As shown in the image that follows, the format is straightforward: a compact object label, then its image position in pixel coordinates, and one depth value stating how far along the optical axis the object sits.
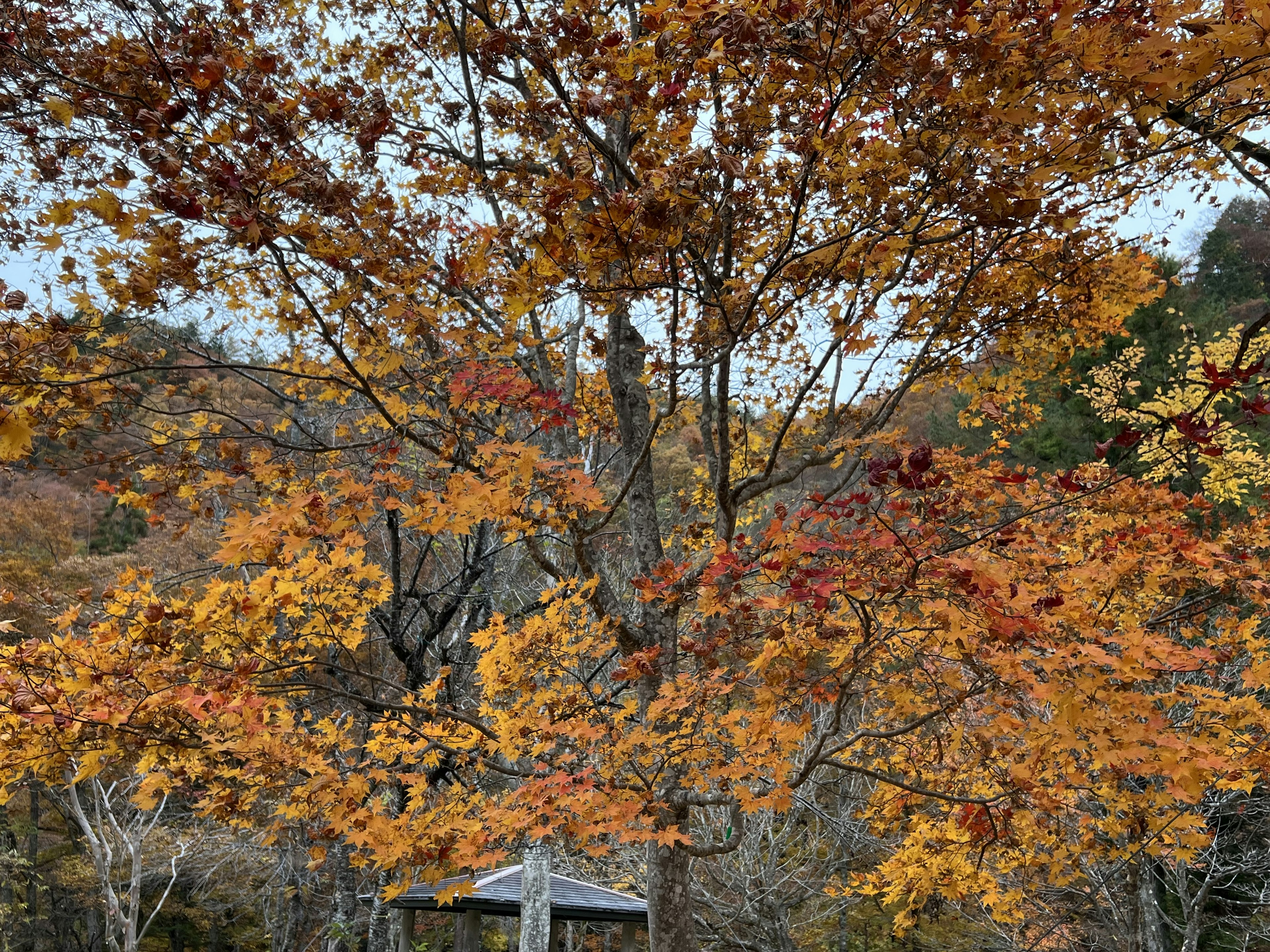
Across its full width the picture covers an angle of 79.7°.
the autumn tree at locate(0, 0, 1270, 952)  2.42
